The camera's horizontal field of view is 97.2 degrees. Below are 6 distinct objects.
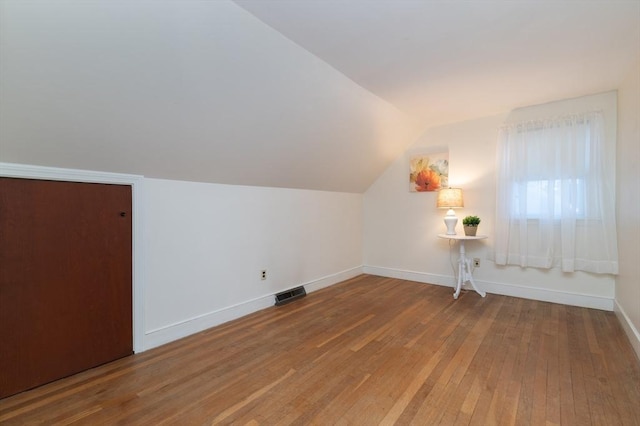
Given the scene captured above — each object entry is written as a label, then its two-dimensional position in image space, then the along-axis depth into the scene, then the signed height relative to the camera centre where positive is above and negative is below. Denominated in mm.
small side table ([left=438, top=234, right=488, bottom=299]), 3555 -753
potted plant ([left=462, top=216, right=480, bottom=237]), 3623 -164
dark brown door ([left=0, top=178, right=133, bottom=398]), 1748 -475
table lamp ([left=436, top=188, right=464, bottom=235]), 3727 +124
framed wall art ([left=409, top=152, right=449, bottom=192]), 4094 +602
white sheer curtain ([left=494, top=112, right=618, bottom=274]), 3029 +187
